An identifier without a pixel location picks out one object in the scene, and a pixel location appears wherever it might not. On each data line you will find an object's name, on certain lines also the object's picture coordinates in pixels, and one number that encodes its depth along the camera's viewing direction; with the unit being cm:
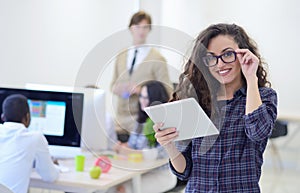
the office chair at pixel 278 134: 447
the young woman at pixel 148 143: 251
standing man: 229
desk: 245
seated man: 239
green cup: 275
